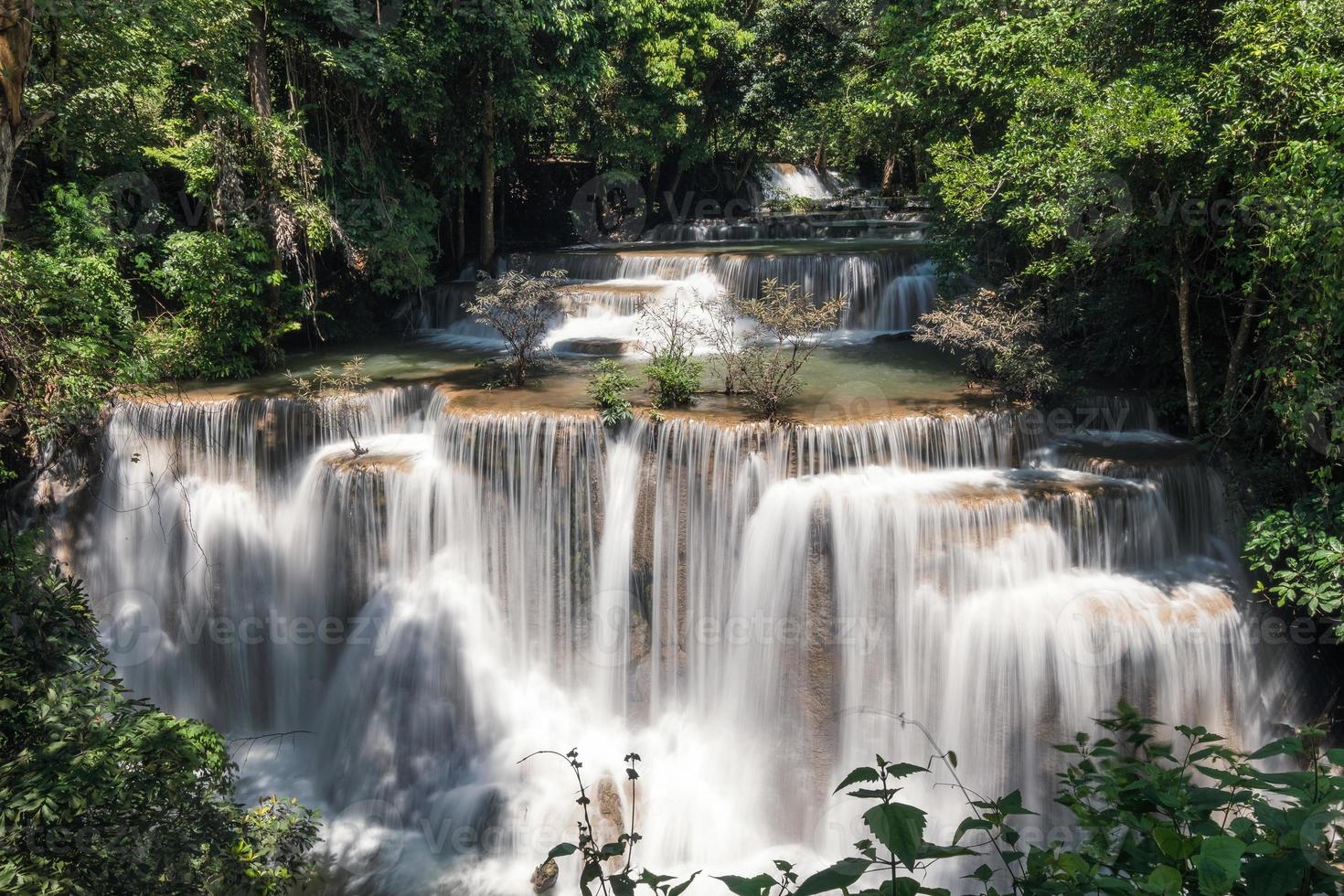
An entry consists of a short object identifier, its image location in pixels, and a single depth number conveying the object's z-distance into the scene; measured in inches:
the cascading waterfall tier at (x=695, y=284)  594.5
